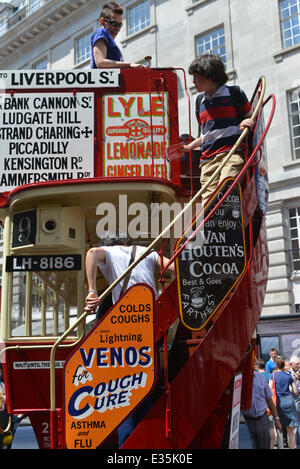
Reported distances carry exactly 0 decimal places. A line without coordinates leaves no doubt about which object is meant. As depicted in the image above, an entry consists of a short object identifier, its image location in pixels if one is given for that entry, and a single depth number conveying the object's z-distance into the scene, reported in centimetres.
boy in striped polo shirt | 521
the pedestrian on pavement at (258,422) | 740
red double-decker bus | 423
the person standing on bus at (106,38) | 645
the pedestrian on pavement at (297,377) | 1119
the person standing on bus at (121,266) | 444
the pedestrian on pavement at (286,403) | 1051
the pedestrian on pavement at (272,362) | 1350
